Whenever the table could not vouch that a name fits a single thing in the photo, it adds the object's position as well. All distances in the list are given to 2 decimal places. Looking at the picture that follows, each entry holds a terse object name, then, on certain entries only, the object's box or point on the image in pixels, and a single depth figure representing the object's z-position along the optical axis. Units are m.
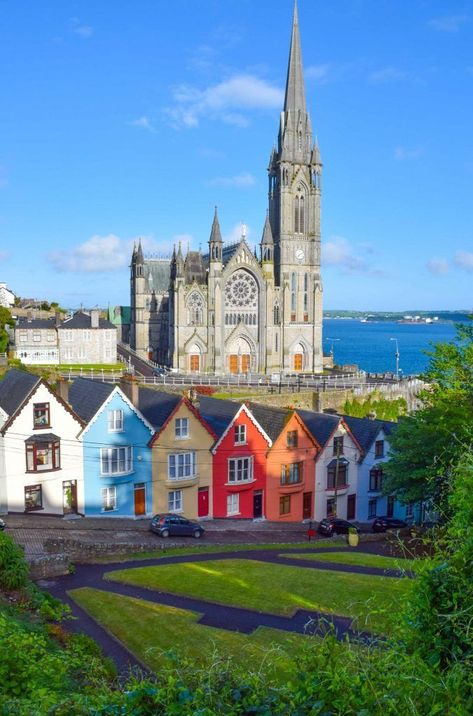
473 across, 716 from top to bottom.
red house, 40.66
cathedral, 96.50
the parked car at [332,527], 38.41
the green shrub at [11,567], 20.64
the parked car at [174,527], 33.28
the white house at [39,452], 34.59
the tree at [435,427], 31.00
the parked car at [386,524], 40.96
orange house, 42.44
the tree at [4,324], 76.44
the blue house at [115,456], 37.00
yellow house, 38.62
